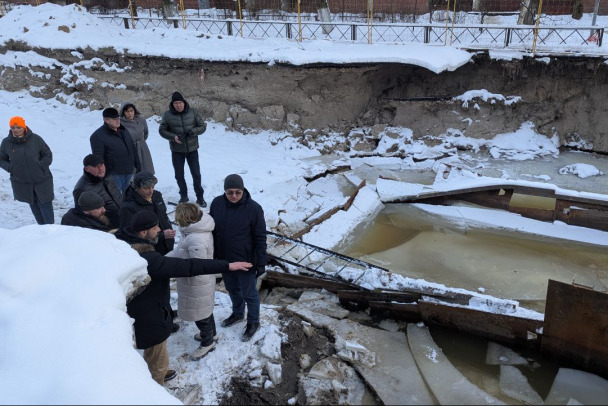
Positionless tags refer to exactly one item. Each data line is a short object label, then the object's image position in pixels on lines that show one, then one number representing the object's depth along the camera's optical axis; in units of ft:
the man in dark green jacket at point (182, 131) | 21.65
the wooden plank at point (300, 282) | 17.33
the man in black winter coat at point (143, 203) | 13.14
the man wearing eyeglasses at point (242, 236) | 12.85
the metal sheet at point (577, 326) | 12.92
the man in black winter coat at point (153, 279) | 10.57
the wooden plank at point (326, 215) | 21.76
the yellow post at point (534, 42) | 35.70
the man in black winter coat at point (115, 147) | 18.38
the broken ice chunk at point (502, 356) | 13.88
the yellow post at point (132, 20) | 41.89
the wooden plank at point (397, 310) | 15.43
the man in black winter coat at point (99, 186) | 15.01
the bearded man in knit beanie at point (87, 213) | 12.88
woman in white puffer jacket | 11.91
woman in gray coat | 20.45
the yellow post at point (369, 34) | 39.08
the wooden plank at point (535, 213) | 22.95
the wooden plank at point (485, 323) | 14.05
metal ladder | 17.84
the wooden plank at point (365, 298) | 15.87
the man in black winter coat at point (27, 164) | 17.35
